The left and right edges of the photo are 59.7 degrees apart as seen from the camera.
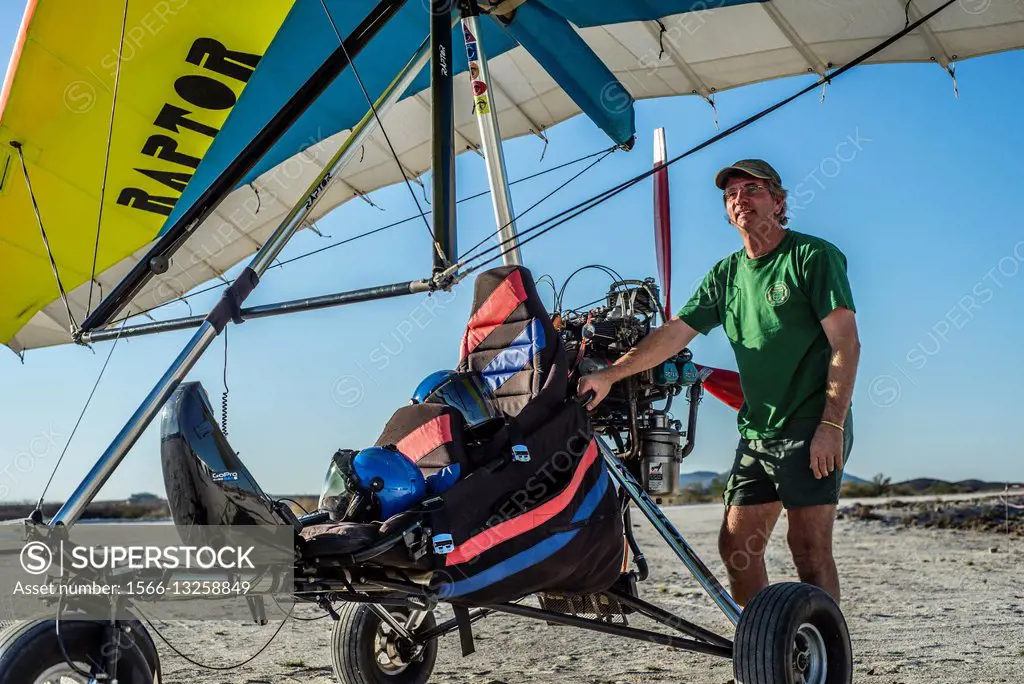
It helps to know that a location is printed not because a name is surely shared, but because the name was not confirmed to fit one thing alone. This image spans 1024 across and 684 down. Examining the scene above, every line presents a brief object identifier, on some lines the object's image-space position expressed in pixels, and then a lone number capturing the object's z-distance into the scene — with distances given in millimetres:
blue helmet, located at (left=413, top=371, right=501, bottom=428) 3258
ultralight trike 2195
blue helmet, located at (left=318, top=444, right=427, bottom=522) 2609
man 3309
